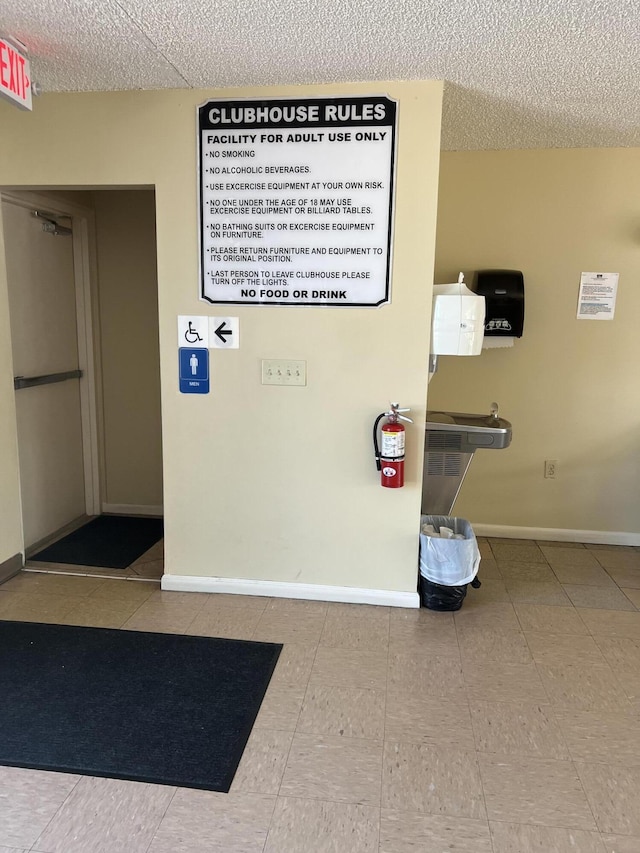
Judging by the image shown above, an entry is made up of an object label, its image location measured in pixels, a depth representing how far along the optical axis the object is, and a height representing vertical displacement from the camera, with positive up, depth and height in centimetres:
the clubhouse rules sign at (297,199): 252 +53
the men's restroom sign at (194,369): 276 -25
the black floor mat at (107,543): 333 -140
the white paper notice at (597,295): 344 +19
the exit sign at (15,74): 207 +87
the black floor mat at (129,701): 183 -140
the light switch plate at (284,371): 271 -25
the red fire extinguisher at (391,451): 258 -58
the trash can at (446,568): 271 -115
